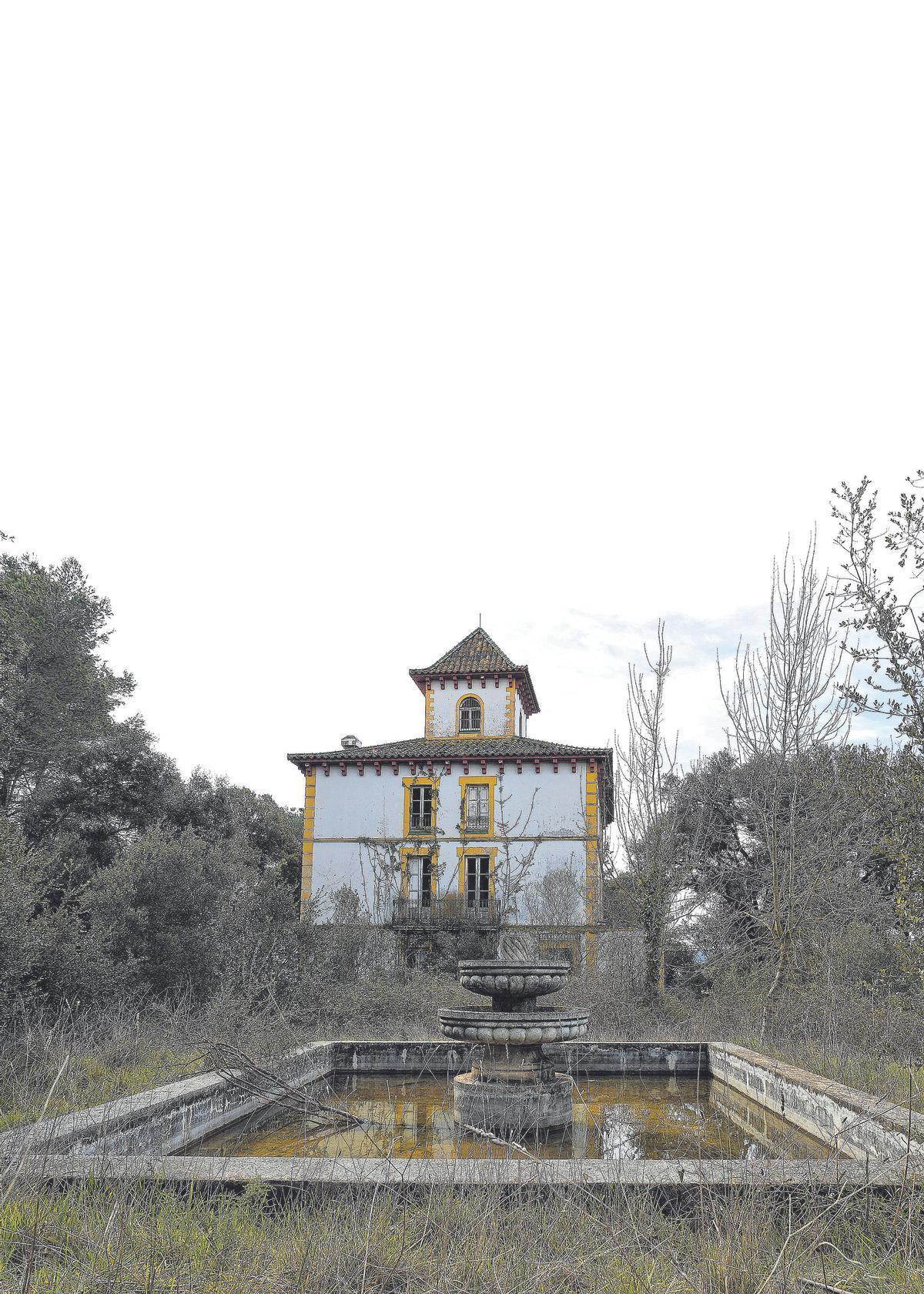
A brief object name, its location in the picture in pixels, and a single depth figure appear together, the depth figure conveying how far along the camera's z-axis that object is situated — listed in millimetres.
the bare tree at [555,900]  26859
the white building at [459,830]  27938
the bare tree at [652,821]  18016
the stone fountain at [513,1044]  7863
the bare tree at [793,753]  15664
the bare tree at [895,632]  7180
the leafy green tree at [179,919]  16859
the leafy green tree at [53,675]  22469
